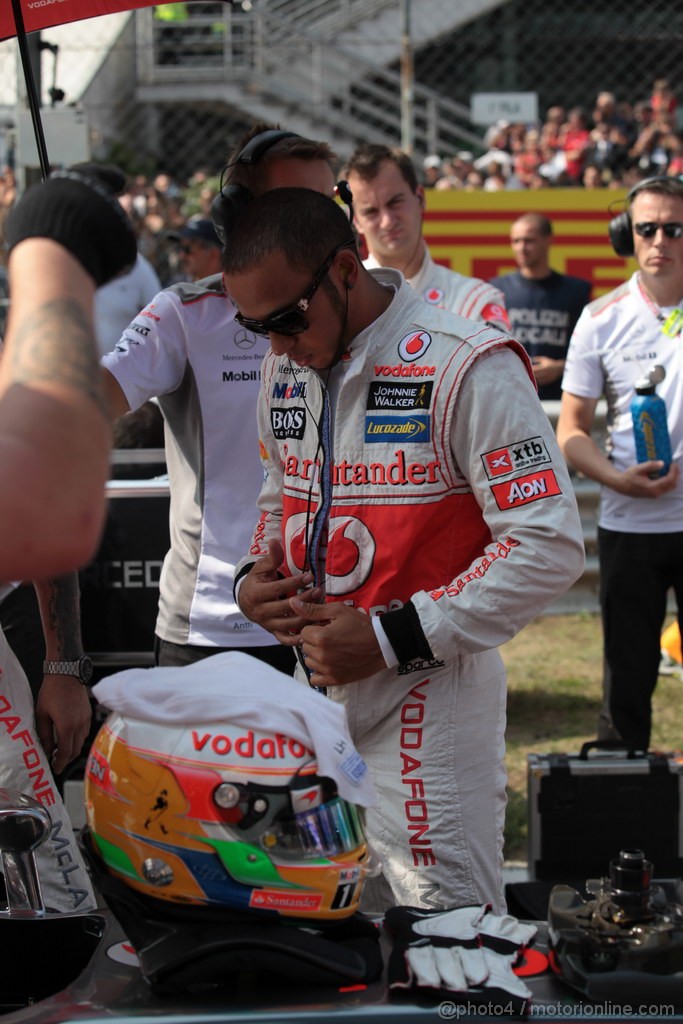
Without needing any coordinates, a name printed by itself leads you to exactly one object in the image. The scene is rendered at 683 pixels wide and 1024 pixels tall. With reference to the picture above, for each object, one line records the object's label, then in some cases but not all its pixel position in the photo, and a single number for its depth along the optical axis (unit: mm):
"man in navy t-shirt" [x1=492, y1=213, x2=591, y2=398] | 6965
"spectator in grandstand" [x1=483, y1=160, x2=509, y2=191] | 12320
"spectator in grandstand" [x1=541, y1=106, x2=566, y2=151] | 13711
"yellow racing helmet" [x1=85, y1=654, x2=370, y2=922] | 1601
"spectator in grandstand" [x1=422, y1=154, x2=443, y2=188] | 11773
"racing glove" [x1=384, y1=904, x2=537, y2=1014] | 1643
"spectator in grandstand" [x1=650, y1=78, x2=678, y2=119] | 13461
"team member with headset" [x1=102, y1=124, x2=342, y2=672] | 3037
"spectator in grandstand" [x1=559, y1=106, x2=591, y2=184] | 12852
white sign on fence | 12133
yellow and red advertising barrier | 9109
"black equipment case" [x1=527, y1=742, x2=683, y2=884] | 3773
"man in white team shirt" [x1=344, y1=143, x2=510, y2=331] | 4684
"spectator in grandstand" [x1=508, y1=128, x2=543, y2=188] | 13047
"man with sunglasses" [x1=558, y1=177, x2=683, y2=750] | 4383
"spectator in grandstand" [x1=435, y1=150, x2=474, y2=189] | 12048
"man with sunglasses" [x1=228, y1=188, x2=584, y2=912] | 2201
